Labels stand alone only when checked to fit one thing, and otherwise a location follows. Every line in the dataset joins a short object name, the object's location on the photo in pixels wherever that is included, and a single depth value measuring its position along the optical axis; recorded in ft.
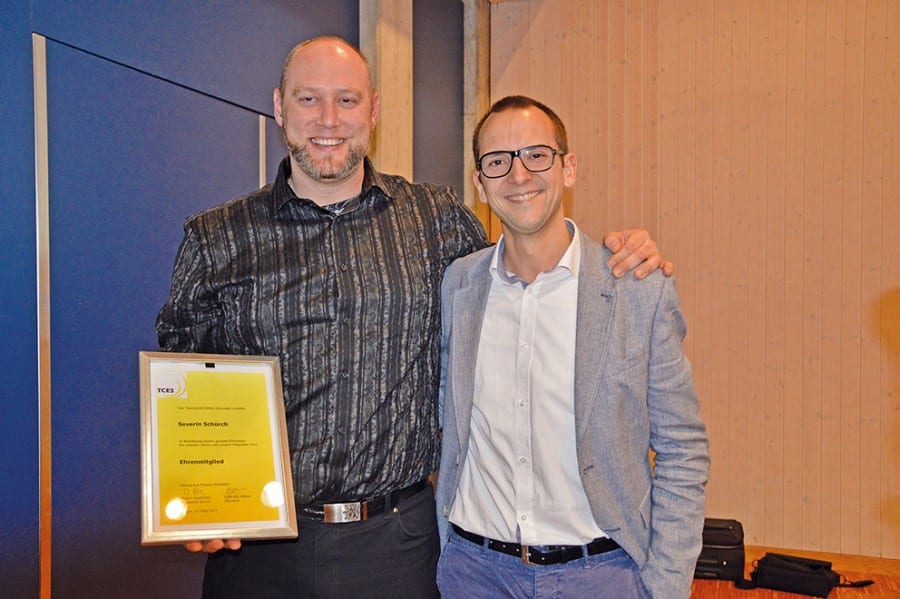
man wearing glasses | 6.09
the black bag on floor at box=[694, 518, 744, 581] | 15.97
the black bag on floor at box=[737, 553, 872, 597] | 15.44
